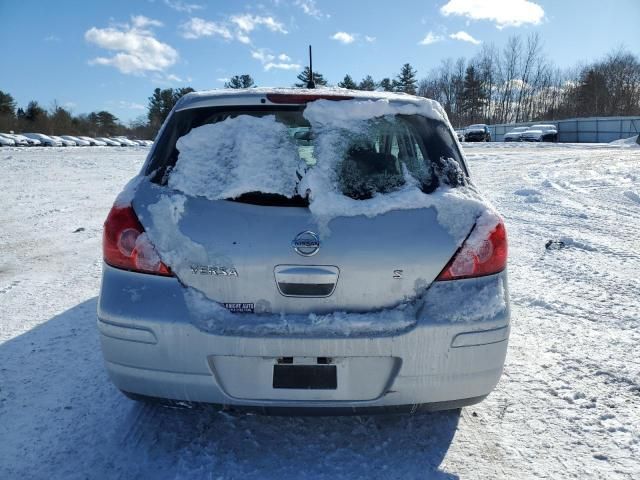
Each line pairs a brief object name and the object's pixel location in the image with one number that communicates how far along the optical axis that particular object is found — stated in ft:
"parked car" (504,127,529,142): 142.91
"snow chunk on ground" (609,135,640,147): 101.45
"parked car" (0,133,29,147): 152.05
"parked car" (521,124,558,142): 139.13
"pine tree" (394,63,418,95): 268.82
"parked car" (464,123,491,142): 148.97
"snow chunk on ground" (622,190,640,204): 30.89
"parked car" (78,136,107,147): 182.70
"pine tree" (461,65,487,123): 271.28
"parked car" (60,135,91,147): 177.27
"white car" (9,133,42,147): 160.56
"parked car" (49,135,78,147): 169.27
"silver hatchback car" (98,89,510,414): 6.46
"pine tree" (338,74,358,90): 159.59
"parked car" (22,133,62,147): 166.91
